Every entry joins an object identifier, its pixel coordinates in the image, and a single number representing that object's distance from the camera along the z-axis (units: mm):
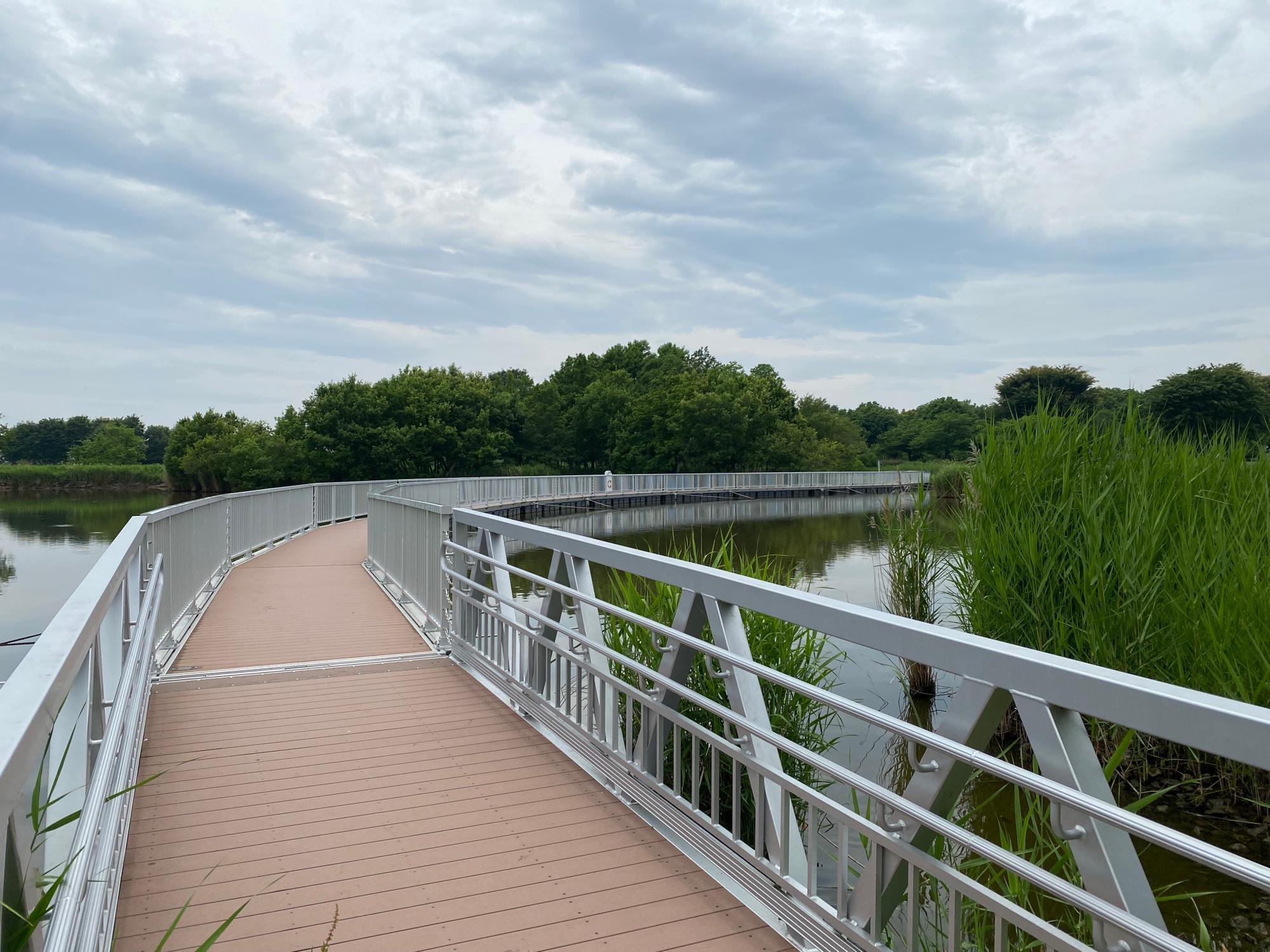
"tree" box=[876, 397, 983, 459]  84250
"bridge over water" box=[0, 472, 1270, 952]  1780
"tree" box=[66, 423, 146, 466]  103812
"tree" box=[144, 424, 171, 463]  133750
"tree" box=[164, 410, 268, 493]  70438
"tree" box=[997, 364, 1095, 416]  60094
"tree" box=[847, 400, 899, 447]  108375
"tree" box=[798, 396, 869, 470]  81000
